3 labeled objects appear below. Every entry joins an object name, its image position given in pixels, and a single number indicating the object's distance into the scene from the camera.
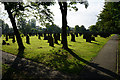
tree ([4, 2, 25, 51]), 11.27
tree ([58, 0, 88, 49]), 12.69
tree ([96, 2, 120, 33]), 30.86
